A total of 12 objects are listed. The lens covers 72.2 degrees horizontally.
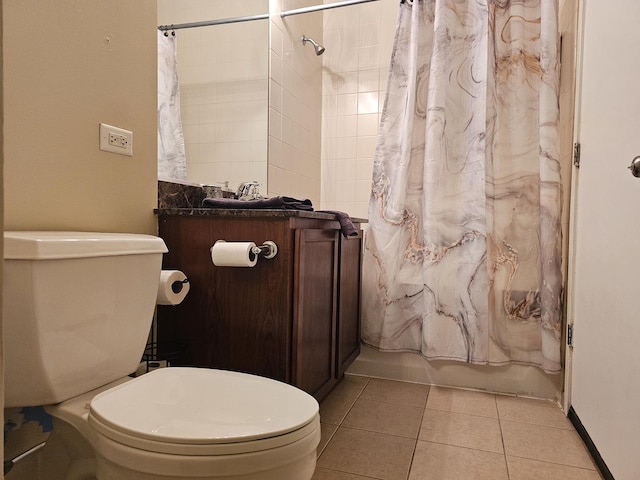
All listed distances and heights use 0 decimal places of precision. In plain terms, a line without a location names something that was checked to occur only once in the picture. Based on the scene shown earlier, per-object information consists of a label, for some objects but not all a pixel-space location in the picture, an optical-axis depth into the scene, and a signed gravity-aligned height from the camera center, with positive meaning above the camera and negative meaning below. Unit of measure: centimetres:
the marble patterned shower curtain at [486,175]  203 +26
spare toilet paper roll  132 -20
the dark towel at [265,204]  142 +7
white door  124 -3
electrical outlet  131 +25
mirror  189 +65
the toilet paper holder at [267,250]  135 -8
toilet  79 -38
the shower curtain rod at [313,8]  249 +124
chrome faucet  205 +16
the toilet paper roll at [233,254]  130 -9
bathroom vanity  139 -23
